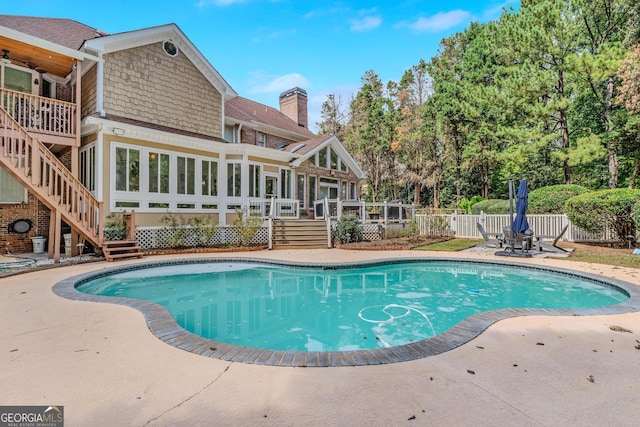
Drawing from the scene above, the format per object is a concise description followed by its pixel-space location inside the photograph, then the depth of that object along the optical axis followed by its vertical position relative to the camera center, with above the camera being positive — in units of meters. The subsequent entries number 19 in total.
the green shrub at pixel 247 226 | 12.99 -0.50
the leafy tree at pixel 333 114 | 35.78 +11.17
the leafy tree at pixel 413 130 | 28.59 +7.44
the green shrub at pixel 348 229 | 14.20 -0.69
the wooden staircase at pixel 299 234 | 13.70 -0.91
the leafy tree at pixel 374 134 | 29.08 +7.37
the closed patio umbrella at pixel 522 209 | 10.41 +0.15
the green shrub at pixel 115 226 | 10.85 -0.43
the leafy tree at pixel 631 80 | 13.65 +5.78
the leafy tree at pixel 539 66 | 16.72 +8.29
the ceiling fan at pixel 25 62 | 10.51 +5.29
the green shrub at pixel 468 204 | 22.22 +0.69
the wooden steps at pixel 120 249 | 9.74 -1.13
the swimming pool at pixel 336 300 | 3.83 -1.71
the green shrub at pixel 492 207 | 18.31 +0.39
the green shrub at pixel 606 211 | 10.88 +0.10
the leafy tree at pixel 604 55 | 15.27 +7.62
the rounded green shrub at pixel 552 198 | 14.84 +0.76
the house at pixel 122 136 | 9.88 +2.85
